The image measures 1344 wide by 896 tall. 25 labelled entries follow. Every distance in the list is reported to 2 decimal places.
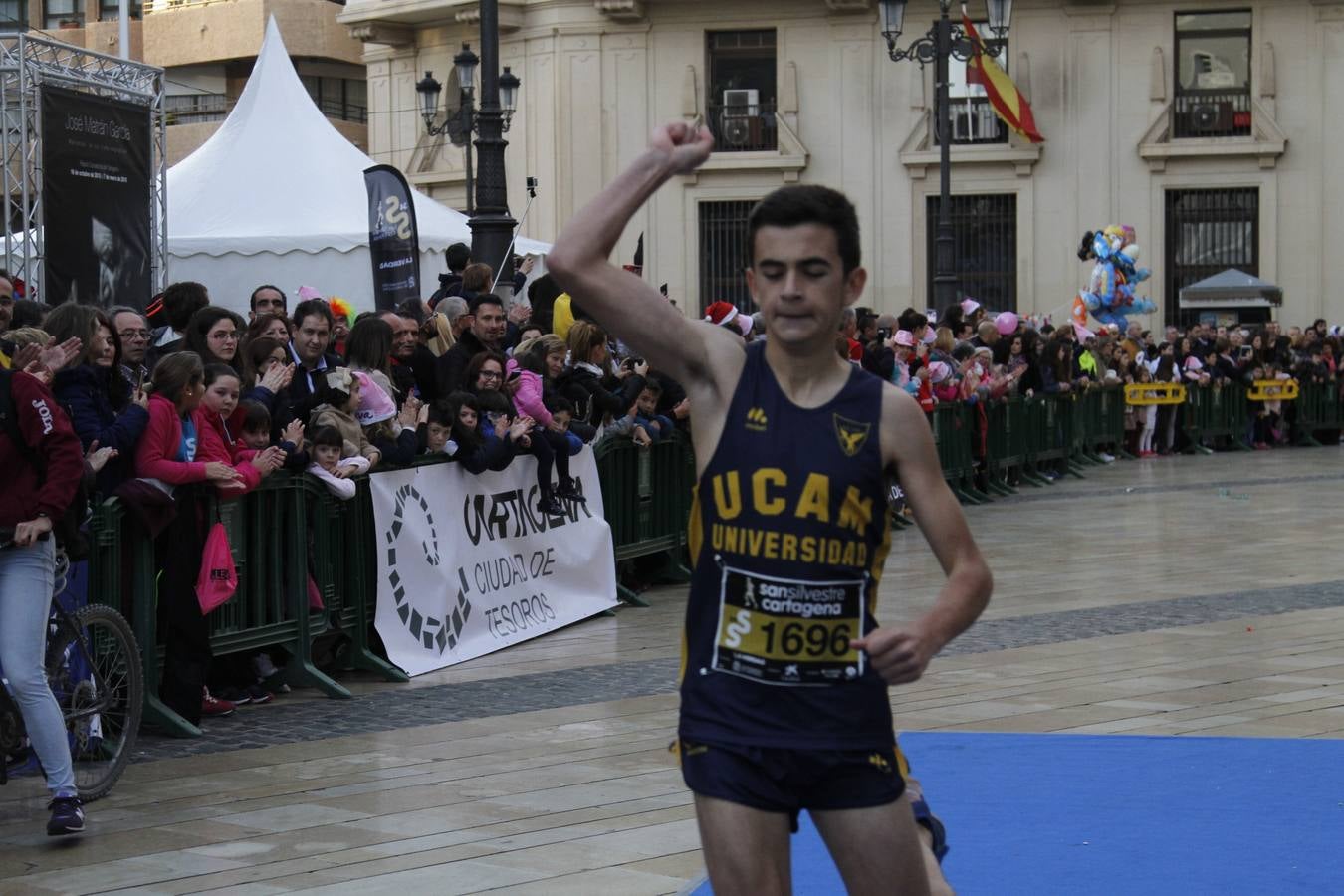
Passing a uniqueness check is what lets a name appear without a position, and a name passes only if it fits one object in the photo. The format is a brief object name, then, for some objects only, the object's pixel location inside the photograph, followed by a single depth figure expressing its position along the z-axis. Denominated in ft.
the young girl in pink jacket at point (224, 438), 28.32
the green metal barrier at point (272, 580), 28.89
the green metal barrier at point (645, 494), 42.27
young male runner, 12.02
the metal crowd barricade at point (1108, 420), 87.86
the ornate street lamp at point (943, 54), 79.22
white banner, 33.17
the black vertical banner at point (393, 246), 49.62
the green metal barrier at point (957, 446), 64.90
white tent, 63.16
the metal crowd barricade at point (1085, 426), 83.87
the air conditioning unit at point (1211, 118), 123.54
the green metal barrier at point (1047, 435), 76.54
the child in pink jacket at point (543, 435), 37.86
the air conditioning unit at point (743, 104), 127.44
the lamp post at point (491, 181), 52.34
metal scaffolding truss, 44.06
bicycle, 23.20
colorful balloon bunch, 104.17
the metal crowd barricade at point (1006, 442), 71.61
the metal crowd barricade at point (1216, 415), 95.14
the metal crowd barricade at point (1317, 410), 101.50
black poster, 45.24
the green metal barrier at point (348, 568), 31.14
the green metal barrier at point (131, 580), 26.27
